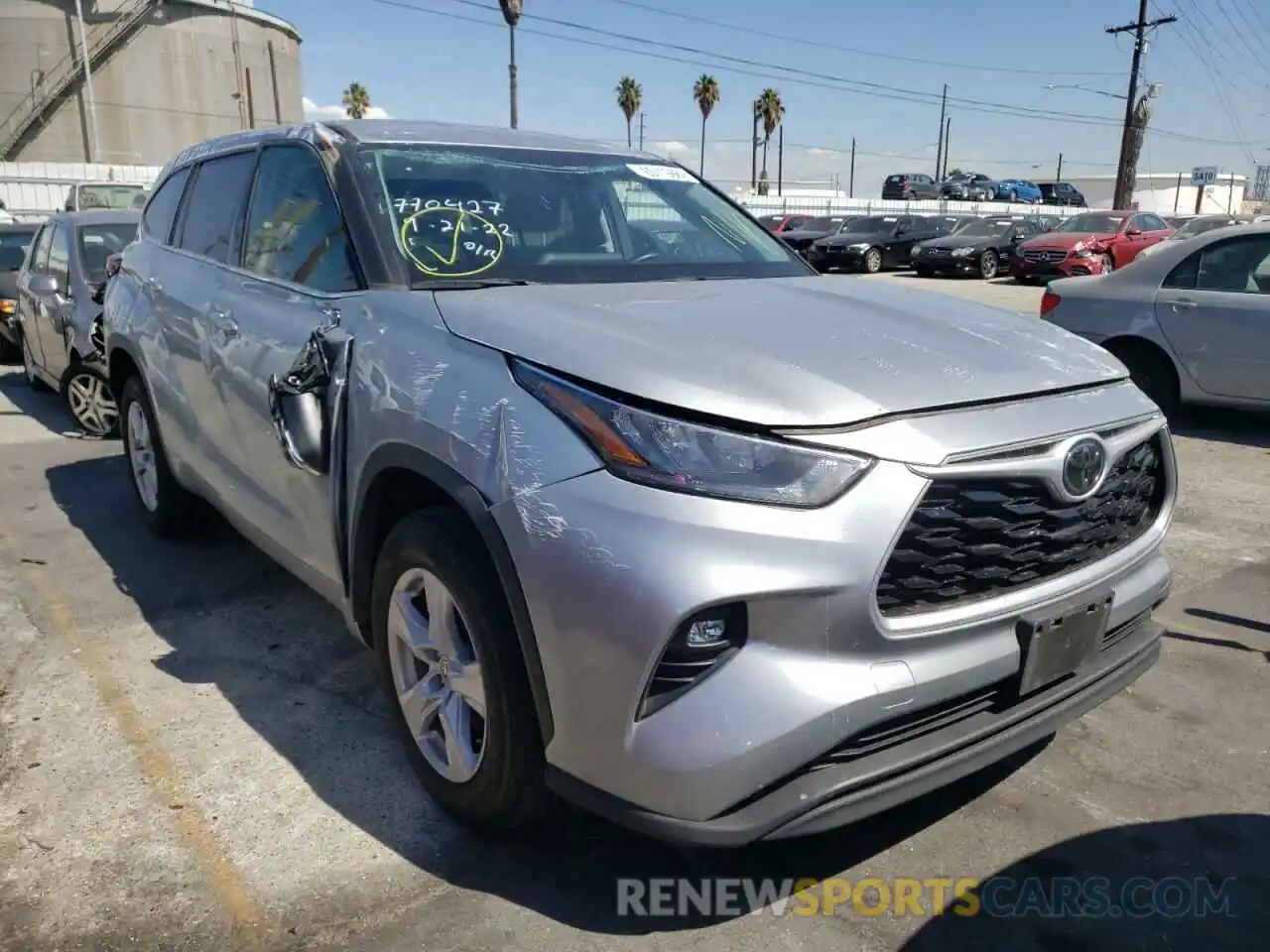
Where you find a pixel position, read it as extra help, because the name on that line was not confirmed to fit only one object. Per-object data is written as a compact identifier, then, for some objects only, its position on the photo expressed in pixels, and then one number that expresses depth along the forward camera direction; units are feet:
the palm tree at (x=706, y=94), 221.66
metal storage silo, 136.67
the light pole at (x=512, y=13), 89.92
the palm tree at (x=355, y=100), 214.28
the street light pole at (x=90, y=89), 133.69
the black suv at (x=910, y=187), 164.76
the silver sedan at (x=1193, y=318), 22.88
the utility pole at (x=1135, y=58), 115.14
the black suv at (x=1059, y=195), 170.60
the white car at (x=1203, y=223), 68.25
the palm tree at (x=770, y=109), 228.02
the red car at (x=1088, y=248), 68.90
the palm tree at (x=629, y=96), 228.84
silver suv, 6.60
